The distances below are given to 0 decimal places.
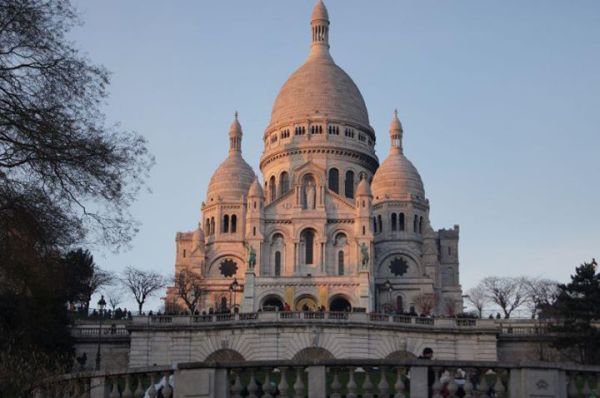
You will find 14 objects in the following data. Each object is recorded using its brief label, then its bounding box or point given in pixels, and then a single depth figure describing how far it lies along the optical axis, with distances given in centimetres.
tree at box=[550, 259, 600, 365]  4712
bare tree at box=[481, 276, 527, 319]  9281
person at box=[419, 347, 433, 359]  2239
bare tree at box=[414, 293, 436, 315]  8031
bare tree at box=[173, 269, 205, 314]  8262
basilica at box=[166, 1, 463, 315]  8138
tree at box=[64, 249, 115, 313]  5919
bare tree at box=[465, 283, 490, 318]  9838
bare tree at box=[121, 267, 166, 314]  8744
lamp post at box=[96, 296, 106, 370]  4938
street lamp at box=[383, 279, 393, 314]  8114
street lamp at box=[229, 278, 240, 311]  7975
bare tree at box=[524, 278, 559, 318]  8762
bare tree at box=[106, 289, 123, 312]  8708
